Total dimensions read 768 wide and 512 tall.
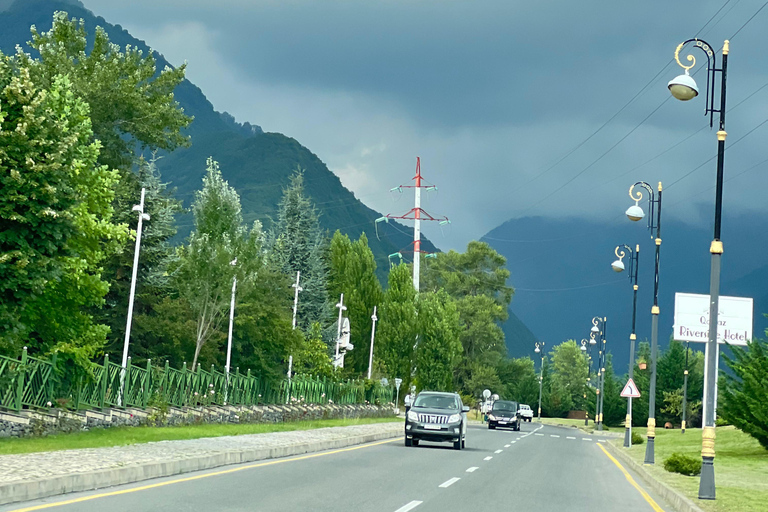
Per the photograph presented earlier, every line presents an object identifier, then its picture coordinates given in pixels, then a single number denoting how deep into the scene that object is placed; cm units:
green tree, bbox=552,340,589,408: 15688
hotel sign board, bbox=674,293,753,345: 6462
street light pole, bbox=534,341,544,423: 10271
